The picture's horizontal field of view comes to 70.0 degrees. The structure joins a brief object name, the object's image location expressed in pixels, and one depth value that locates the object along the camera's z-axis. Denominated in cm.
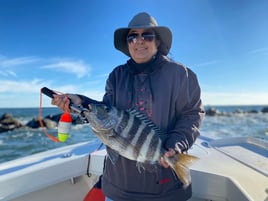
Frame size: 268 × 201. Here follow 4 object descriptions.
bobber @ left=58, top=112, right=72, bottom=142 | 149
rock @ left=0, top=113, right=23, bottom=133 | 2018
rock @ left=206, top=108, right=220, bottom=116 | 3881
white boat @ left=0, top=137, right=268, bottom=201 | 174
